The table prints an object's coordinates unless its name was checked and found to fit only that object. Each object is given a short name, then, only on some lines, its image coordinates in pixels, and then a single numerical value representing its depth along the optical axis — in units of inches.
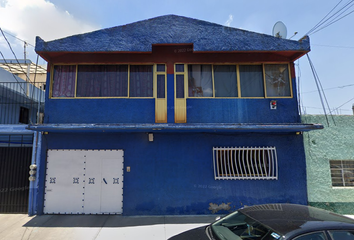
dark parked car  111.9
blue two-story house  269.0
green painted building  271.9
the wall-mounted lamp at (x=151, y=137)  275.0
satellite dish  321.1
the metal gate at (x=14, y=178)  269.0
